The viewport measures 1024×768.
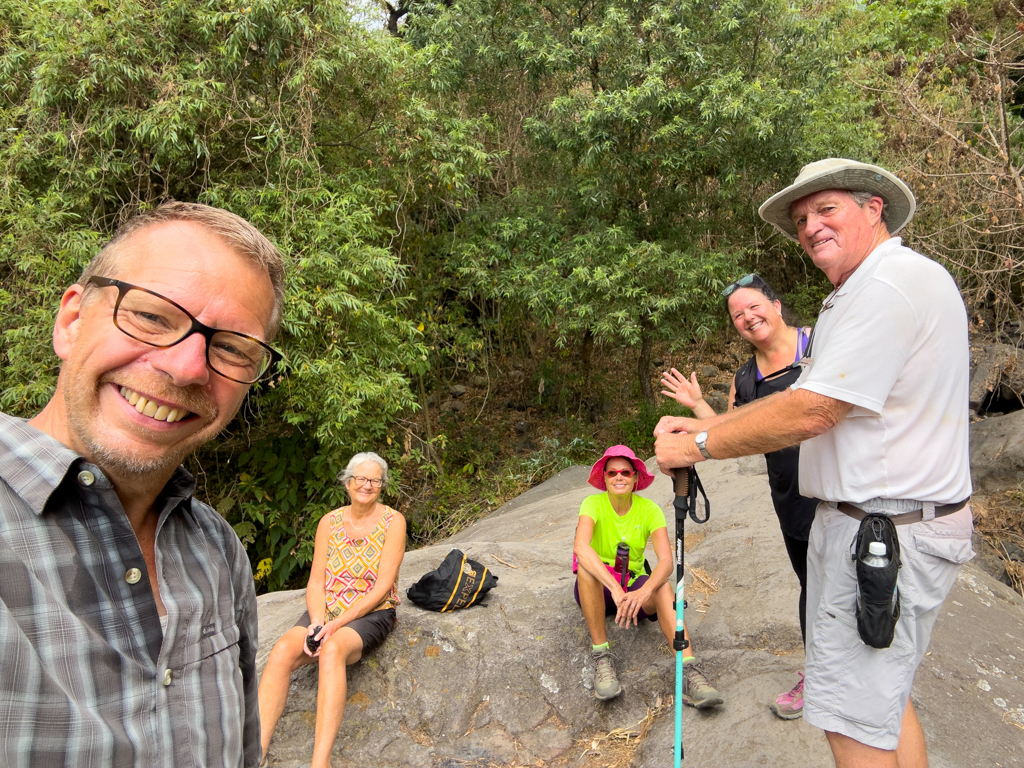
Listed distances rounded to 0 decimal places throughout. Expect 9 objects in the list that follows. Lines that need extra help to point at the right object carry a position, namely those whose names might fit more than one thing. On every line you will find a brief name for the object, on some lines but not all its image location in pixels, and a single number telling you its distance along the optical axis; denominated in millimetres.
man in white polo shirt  1938
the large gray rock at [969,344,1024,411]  8469
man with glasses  857
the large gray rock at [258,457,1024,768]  3119
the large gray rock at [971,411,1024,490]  7000
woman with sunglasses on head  3055
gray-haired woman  3379
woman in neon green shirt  3584
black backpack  4227
